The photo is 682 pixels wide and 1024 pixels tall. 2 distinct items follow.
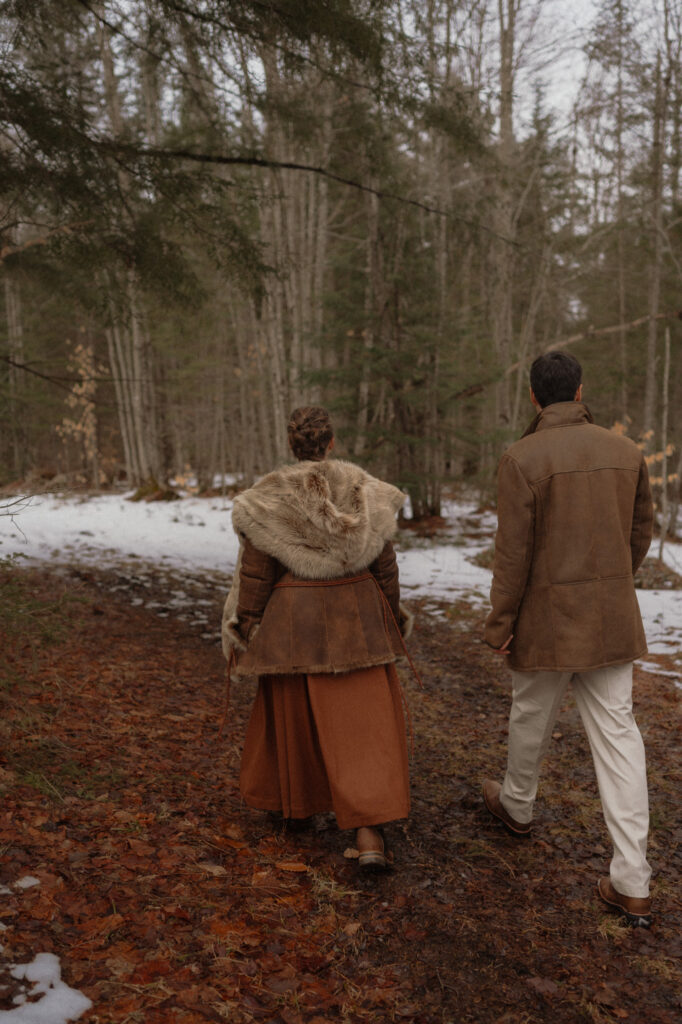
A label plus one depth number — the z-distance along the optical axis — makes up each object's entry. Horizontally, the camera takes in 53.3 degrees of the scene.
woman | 3.01
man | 2.71
